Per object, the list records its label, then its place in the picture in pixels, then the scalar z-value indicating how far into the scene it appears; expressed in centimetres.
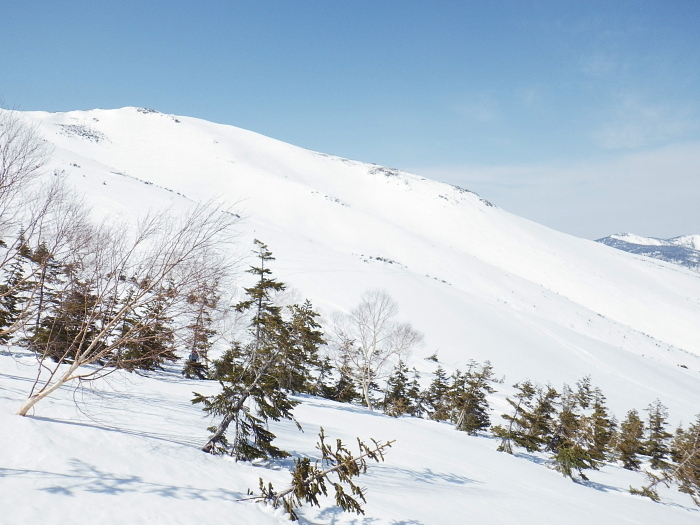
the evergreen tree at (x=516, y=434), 2027
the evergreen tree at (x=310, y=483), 579
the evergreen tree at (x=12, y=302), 784
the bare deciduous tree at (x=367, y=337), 2648
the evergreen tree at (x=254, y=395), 859
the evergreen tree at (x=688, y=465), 1903
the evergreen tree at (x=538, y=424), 2093
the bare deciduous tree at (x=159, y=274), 727
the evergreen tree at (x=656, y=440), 3042
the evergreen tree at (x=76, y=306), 722
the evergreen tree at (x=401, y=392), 2887
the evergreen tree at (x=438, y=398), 2955
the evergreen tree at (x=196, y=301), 754
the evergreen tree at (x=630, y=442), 3005
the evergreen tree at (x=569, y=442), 1719
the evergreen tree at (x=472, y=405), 2378
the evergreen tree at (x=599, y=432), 2598
